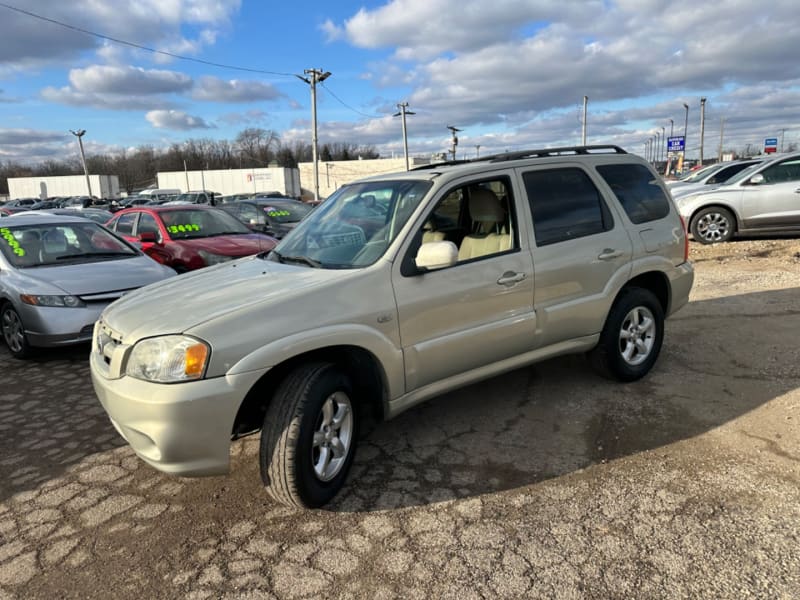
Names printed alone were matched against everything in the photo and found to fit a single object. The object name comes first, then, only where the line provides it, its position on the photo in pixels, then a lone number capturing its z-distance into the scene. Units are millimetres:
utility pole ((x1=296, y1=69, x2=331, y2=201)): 29328
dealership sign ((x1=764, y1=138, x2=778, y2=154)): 55144
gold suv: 2791
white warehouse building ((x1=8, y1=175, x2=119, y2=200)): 64562
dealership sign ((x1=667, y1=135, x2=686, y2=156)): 54500
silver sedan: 5691
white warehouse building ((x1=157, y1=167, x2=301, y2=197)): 58781
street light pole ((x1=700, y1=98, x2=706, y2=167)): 50969
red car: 7969
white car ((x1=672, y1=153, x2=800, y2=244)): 10992
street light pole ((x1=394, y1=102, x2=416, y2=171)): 42344
